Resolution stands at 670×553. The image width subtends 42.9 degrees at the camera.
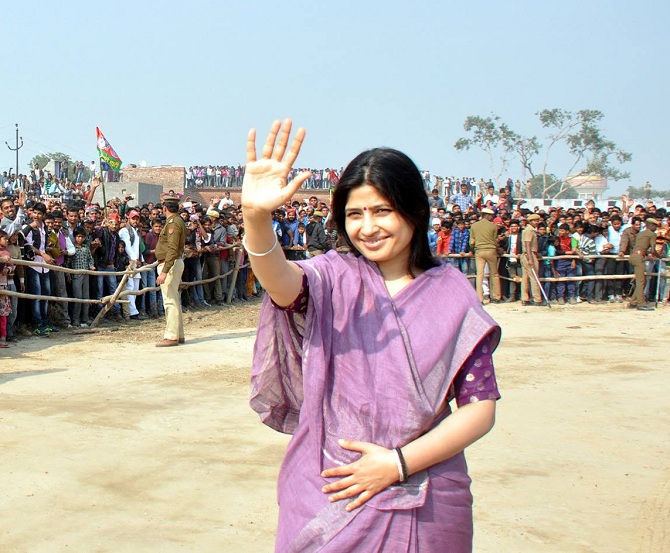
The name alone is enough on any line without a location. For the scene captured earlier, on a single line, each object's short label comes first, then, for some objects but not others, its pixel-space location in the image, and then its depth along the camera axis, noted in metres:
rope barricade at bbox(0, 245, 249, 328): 9.59
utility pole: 36.56
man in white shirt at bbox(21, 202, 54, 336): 10.06
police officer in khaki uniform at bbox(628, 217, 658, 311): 15.19
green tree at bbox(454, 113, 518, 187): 46.22
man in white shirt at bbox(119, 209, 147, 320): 11.65
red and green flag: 15.73
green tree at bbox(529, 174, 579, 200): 61.16
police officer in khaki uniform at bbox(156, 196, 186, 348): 9.46
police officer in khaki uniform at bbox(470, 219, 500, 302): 15.42
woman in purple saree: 1.97
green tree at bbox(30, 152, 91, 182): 71.16
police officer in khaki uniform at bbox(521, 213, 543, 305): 15.50
